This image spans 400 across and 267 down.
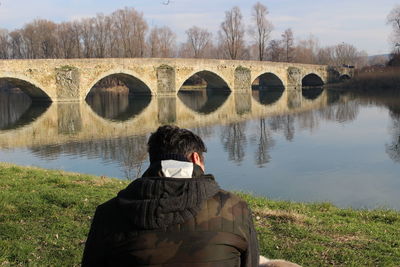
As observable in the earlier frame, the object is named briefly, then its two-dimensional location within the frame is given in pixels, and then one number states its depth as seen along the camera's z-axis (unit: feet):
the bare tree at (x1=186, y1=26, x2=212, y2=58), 213.25
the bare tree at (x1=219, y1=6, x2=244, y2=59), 175.52
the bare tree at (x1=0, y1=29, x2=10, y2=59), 186.19
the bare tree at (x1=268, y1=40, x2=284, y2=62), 197.36
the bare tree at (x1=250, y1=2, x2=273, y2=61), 179.47
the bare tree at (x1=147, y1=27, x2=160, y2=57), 173.37
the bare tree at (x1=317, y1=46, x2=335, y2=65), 244.22
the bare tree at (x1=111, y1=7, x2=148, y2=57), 162.09
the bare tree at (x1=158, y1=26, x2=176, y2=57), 181.88
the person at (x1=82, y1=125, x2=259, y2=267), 5.61
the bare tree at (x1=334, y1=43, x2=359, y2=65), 257.55
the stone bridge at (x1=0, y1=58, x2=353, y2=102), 93.56
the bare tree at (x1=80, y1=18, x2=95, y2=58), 169.07
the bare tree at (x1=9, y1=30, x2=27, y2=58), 181.16
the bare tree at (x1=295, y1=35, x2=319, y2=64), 214.32
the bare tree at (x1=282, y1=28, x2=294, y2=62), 195.31
